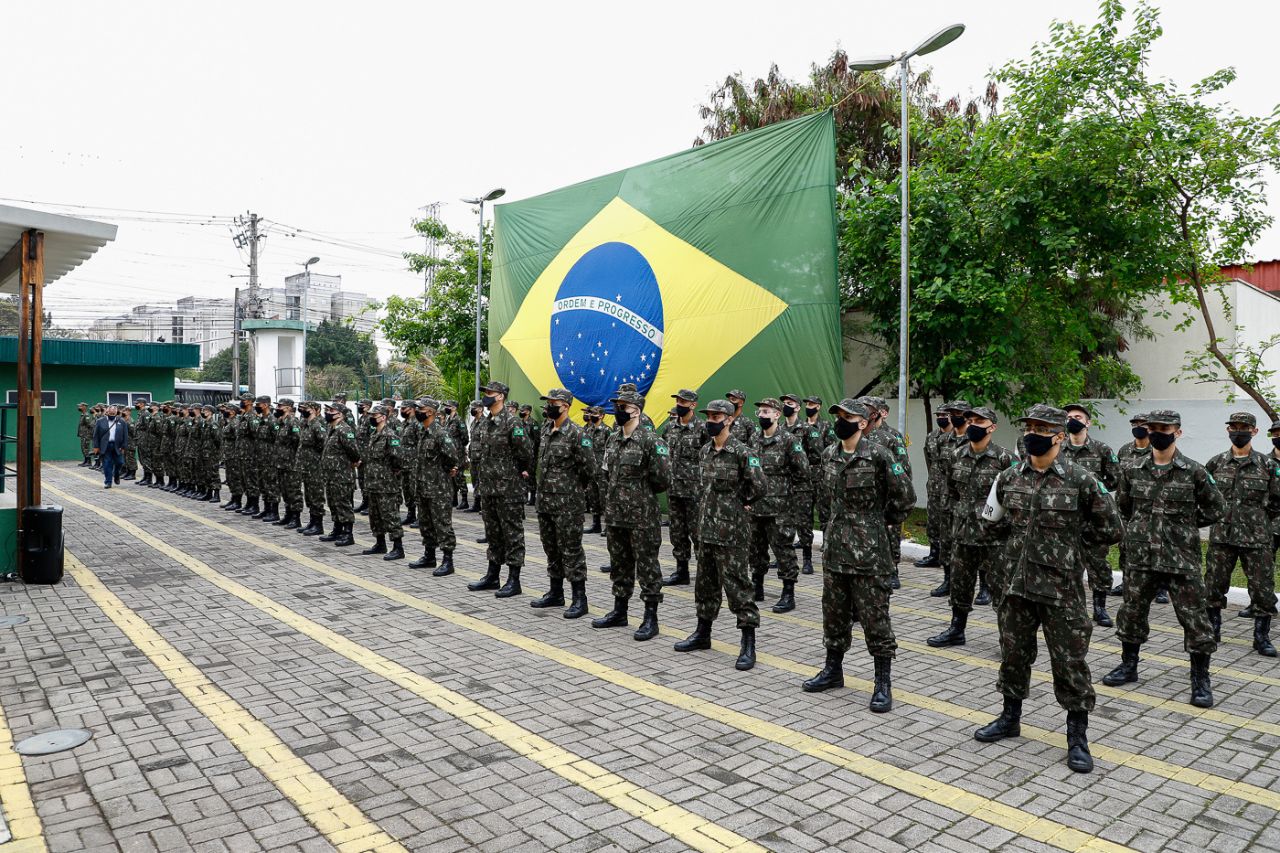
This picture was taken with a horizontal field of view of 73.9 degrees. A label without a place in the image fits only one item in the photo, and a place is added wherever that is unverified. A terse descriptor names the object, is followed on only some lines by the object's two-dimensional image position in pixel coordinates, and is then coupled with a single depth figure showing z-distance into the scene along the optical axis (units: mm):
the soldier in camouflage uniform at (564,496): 7609
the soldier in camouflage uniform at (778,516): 8016
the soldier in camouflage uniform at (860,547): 5293
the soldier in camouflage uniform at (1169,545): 5504
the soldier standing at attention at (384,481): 10492
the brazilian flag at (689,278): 12500
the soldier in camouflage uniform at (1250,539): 6570
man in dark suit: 19928
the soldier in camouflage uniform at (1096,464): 7422
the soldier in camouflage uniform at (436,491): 9555
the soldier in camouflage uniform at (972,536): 6703
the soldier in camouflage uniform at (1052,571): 4438
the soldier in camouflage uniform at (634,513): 6934
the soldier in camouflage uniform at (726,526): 6113
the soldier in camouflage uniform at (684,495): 9133
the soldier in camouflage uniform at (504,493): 8391
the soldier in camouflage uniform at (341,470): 11445
